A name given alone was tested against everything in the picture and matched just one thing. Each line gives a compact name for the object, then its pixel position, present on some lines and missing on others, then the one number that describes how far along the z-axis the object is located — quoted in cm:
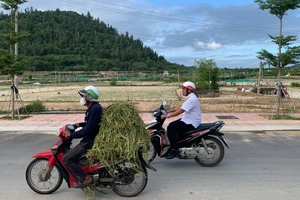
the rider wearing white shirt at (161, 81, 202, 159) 605
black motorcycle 609
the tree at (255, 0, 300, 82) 1312
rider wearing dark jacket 432
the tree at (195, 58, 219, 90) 2986
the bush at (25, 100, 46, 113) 1519
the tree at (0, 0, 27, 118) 1277
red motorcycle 441
